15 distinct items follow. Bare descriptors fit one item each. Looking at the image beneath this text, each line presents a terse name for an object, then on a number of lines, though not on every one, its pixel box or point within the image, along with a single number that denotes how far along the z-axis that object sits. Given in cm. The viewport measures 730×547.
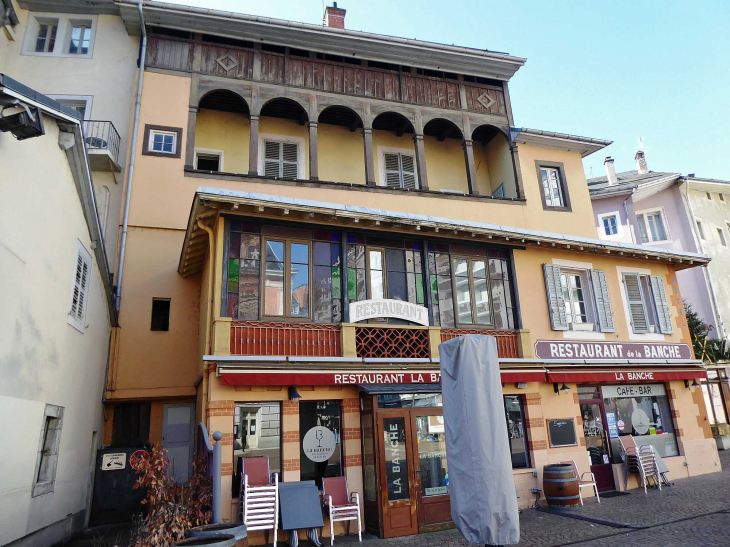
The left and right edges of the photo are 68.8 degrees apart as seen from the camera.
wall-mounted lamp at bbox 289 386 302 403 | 948
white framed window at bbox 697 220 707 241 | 2646
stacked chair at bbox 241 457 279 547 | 830
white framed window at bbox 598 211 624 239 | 2683
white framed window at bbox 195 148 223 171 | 1539
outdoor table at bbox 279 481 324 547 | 839
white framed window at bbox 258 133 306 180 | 1567
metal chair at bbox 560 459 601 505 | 1123
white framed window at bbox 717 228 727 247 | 2767
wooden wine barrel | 1055
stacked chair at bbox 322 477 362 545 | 891
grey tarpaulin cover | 509
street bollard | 717
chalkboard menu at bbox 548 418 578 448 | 1179
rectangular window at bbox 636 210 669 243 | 2689
